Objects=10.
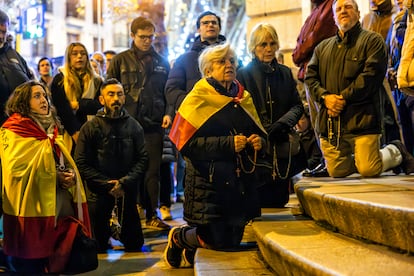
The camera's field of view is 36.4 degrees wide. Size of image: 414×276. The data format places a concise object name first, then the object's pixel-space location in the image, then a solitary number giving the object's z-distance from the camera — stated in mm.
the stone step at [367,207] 3516
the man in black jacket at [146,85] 7586
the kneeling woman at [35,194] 5523
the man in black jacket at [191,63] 6965
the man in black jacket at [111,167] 6406
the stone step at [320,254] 3211
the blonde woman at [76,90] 7430
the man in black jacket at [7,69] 6906
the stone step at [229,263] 4312
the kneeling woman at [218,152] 4871
